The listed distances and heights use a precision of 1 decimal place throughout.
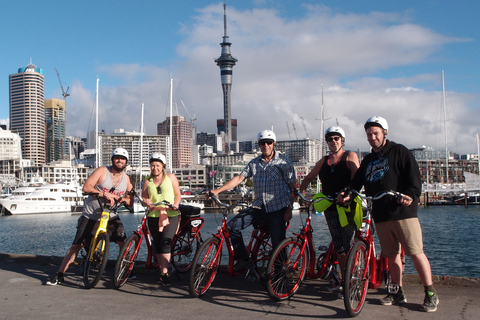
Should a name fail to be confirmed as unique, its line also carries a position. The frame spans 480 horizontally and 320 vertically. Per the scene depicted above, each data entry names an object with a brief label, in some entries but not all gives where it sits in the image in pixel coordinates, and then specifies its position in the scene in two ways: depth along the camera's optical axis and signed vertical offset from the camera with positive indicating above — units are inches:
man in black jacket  220.2 -14.9
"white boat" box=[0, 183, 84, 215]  3068.4 -152.0
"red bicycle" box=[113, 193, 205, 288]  278.8 -45.5
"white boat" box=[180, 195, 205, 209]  3546.8 -172.8
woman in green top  292.8 -20.7
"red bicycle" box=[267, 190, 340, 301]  237.1 -47.0
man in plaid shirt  276.1 -13.0
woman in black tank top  255.6 -1.6
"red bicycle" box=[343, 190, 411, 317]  210.2 -46.2
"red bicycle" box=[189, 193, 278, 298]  250.1 -45.2
